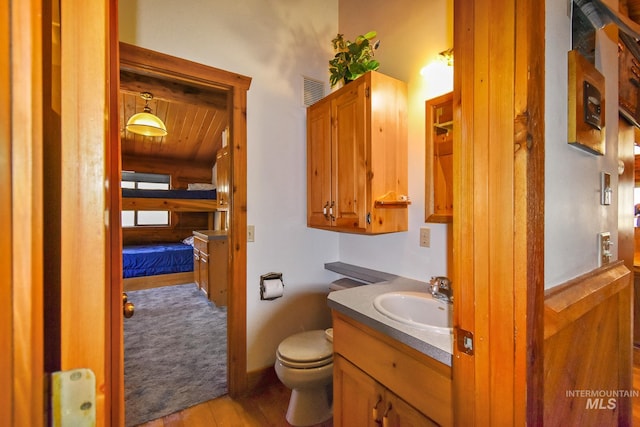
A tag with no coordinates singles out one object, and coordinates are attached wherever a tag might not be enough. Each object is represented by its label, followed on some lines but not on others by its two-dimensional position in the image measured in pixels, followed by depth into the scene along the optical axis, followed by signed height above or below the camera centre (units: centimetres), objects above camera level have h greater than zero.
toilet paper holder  204 -49
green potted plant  183 +101
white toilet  160 -93
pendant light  307 +98
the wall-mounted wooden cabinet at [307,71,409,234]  169 +36
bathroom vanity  89 -57
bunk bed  438 -62
